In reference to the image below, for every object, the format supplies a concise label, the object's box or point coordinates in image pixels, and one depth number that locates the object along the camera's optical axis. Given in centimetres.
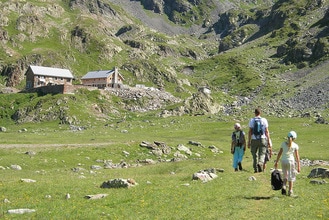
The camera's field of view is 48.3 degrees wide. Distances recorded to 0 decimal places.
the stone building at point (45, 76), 15762
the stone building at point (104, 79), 16688
